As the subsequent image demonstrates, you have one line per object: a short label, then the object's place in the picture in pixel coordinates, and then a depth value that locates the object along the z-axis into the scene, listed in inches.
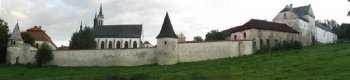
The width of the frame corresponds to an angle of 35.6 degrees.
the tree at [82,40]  3125.0
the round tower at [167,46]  2463.1
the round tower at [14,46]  2829.7
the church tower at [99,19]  4373.0
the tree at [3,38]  2920.8
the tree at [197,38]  3351.4
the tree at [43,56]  2613.2
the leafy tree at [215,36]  2891.2
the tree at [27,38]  3175.0
